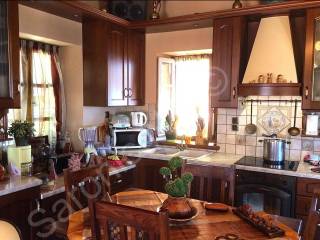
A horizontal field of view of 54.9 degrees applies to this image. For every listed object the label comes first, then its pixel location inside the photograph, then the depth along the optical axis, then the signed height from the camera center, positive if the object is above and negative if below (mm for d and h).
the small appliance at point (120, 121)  3475 -213
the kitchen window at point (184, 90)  3643 +152
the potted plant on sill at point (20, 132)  2311 -226
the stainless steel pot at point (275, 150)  2805 -423
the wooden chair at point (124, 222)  1114 -455
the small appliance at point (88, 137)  3000 -347
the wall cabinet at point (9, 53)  2215 +355
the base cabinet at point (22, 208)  1999 -715
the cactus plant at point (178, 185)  1608 -433
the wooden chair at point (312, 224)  1329 -524
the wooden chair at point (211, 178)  2107 -532
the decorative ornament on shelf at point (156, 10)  3363 +1051
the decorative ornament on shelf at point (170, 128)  3771 -309
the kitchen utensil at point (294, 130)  2953 -253
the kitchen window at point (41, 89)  2979 +134
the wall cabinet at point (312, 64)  2668 +344
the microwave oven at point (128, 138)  3400 -399
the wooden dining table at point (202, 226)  1492 -641
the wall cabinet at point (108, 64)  3193 +417
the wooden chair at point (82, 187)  1965 -590
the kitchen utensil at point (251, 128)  3166 -256
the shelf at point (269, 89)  2744 +131
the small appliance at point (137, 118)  3629 -184
